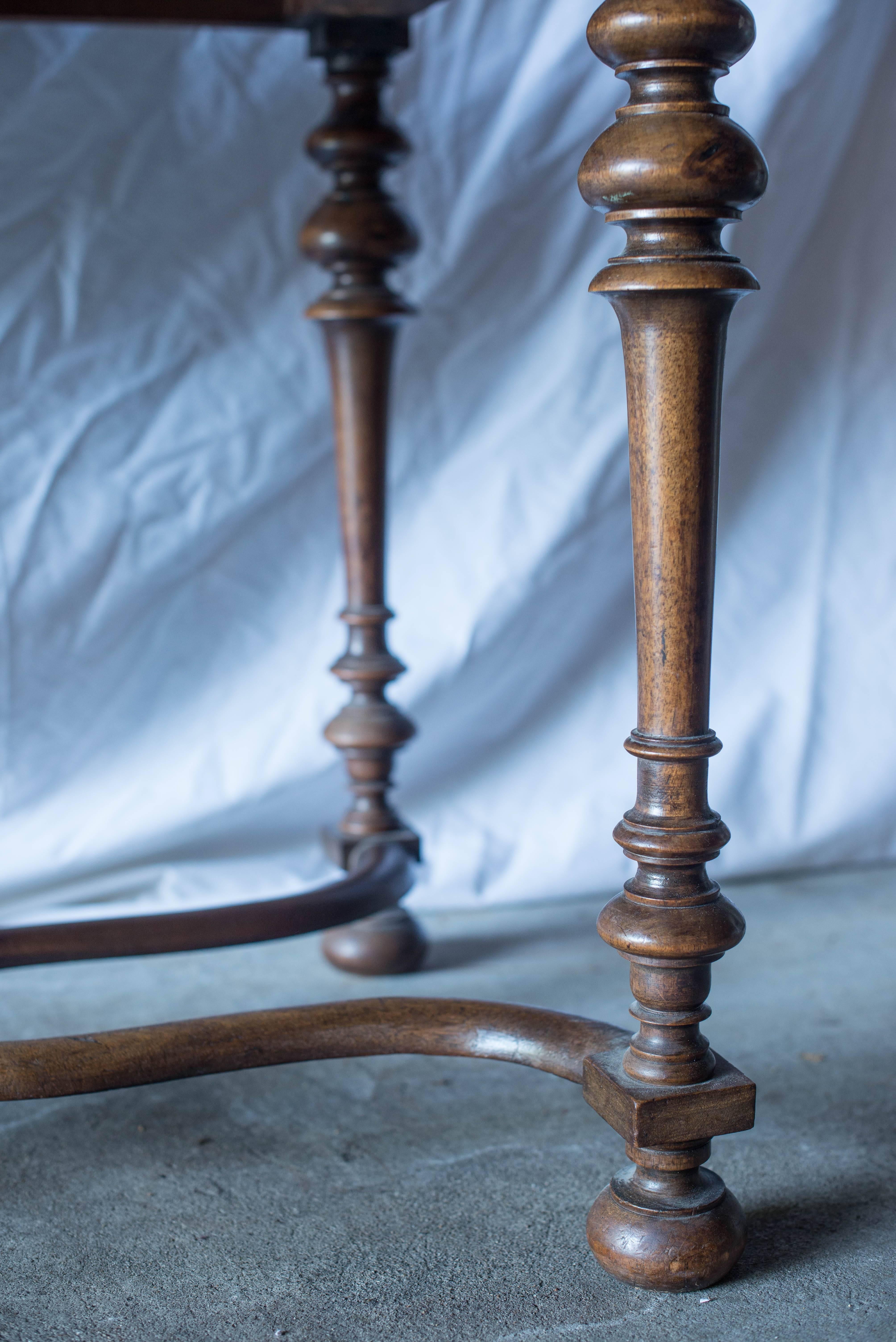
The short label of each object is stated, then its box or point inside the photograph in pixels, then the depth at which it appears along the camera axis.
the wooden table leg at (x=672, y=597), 0.59
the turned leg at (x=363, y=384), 1.03
